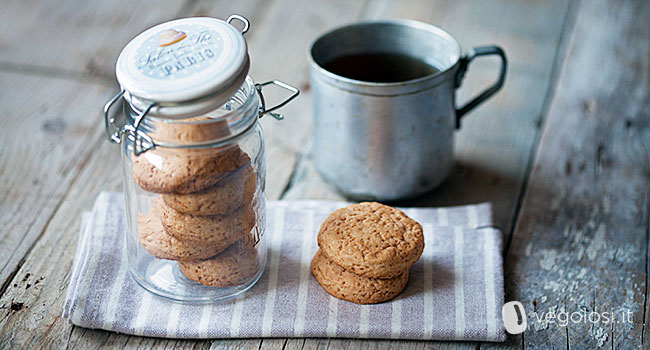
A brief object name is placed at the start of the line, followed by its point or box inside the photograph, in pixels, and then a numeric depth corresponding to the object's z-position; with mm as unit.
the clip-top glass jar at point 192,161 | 633
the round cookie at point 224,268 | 763
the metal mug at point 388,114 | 870
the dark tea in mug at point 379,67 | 989
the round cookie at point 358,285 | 760
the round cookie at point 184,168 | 690
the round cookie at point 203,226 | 719
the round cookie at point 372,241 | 734
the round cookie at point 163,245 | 741
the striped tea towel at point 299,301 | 740
